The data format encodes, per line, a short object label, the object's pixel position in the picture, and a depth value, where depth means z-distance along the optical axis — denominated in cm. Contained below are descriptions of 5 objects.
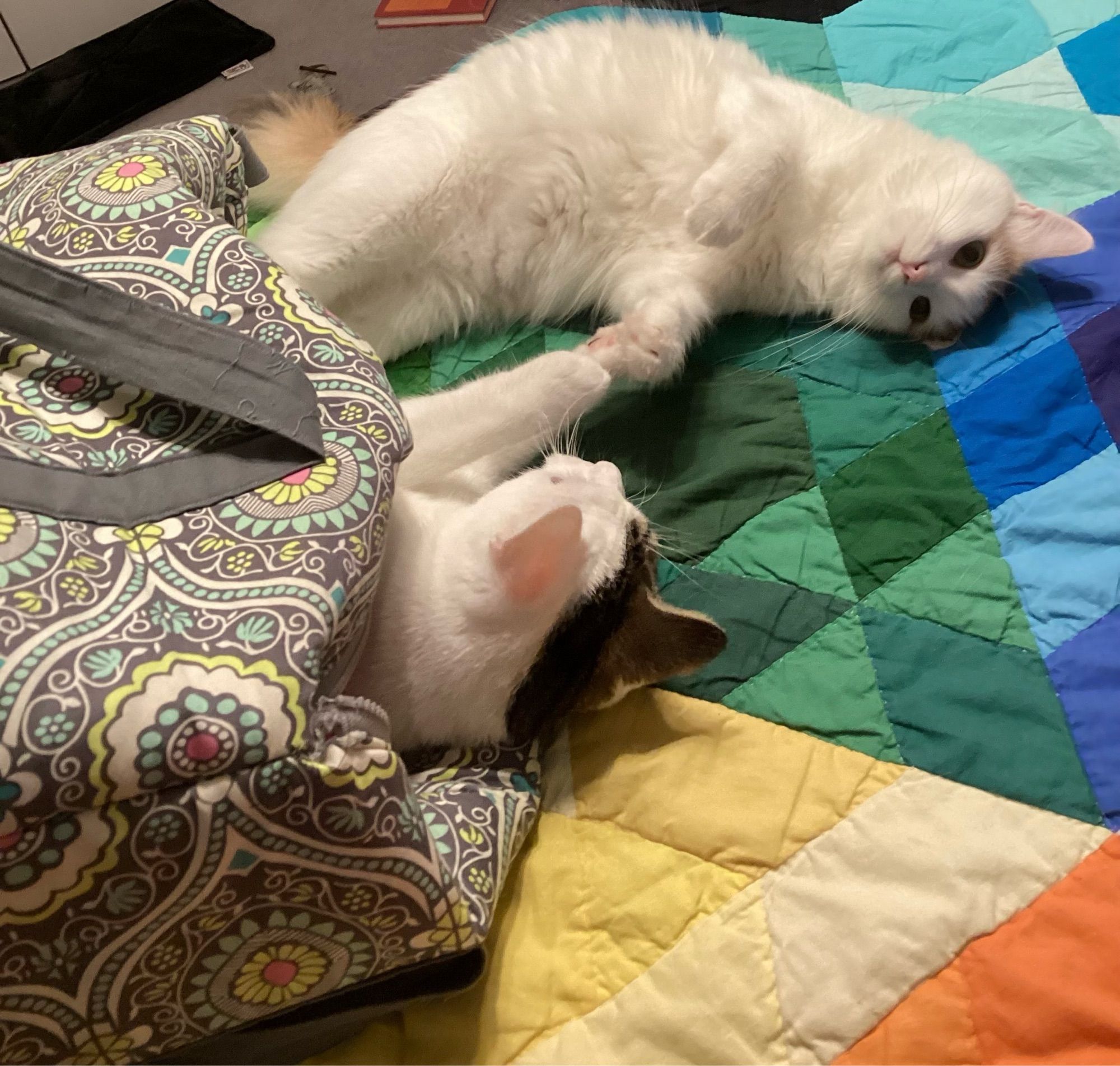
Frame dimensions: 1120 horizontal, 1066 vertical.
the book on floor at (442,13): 214
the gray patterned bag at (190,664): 55
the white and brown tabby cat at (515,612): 86
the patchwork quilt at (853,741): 79
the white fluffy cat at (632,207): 128
